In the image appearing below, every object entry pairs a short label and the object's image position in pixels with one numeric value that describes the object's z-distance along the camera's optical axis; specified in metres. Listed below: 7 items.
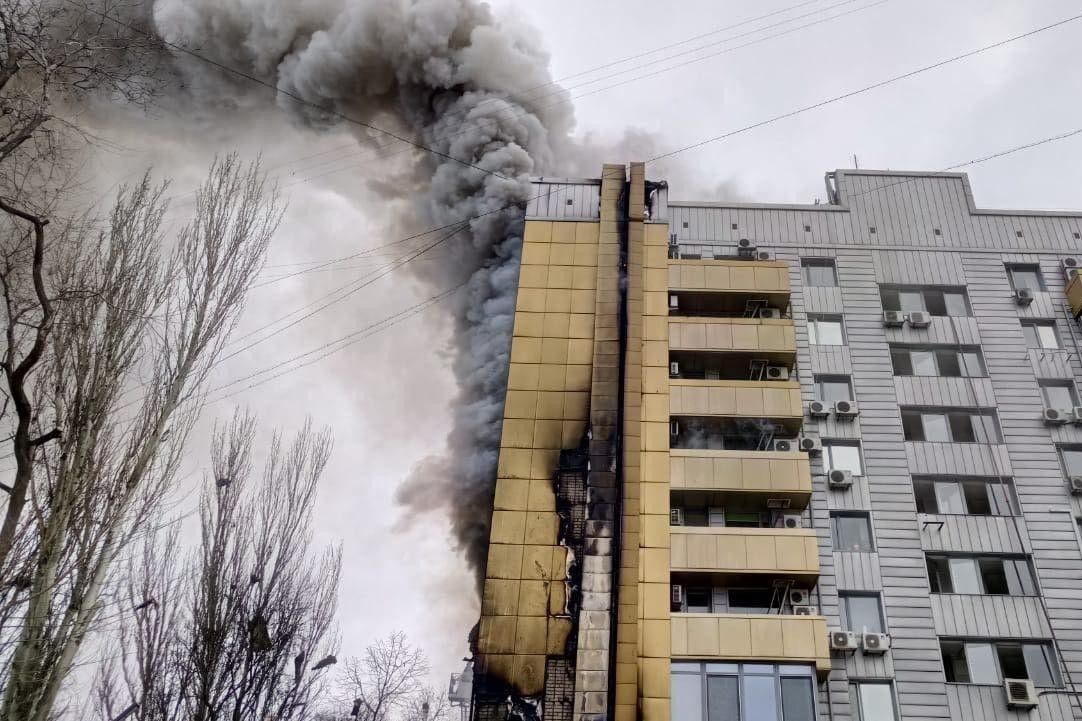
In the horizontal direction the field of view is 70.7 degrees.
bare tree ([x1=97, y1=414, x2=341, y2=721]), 15.77
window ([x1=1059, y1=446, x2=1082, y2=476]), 19.32
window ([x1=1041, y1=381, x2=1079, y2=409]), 20.33
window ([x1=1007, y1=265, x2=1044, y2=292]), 22.25
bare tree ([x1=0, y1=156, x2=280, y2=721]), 9.23
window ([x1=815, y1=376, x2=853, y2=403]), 20.56
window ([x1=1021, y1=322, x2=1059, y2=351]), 21.23
